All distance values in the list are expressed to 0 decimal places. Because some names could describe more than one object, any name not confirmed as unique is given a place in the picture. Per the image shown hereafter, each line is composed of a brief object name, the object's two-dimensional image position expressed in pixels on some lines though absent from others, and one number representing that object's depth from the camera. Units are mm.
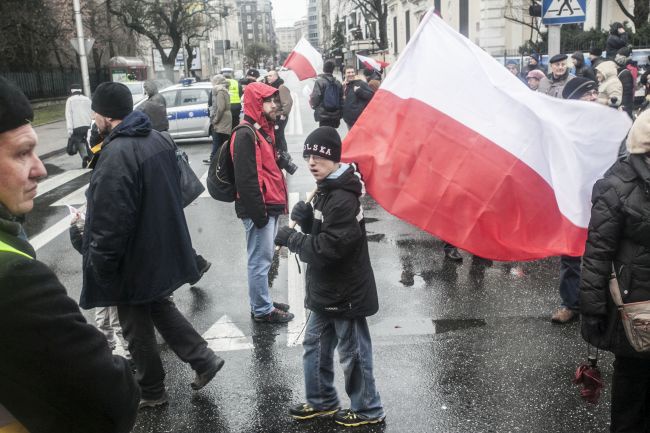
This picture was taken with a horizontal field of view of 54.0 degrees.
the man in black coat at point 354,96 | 11227
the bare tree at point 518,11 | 30281
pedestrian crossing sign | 8914
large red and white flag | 3814
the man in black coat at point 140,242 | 3852
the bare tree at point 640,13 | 23766
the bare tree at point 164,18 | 45625
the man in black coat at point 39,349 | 1379
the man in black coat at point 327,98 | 12047
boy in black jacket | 3656
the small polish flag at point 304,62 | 13523
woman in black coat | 3174
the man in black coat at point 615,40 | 12539
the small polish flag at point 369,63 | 13786
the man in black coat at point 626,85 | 10602
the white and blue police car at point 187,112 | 17719
